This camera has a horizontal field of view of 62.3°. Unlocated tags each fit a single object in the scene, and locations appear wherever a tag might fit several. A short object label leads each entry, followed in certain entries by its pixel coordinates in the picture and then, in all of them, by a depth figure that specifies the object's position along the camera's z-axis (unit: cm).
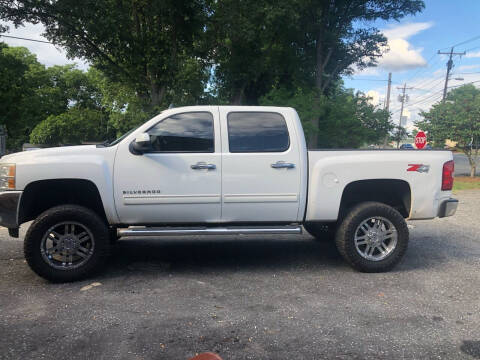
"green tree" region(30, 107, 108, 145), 3716
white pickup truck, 454
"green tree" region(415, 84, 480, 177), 2286
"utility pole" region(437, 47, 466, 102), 4009
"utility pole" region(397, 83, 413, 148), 6969
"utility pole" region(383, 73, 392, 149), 4977
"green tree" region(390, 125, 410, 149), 2566
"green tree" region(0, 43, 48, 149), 3011
